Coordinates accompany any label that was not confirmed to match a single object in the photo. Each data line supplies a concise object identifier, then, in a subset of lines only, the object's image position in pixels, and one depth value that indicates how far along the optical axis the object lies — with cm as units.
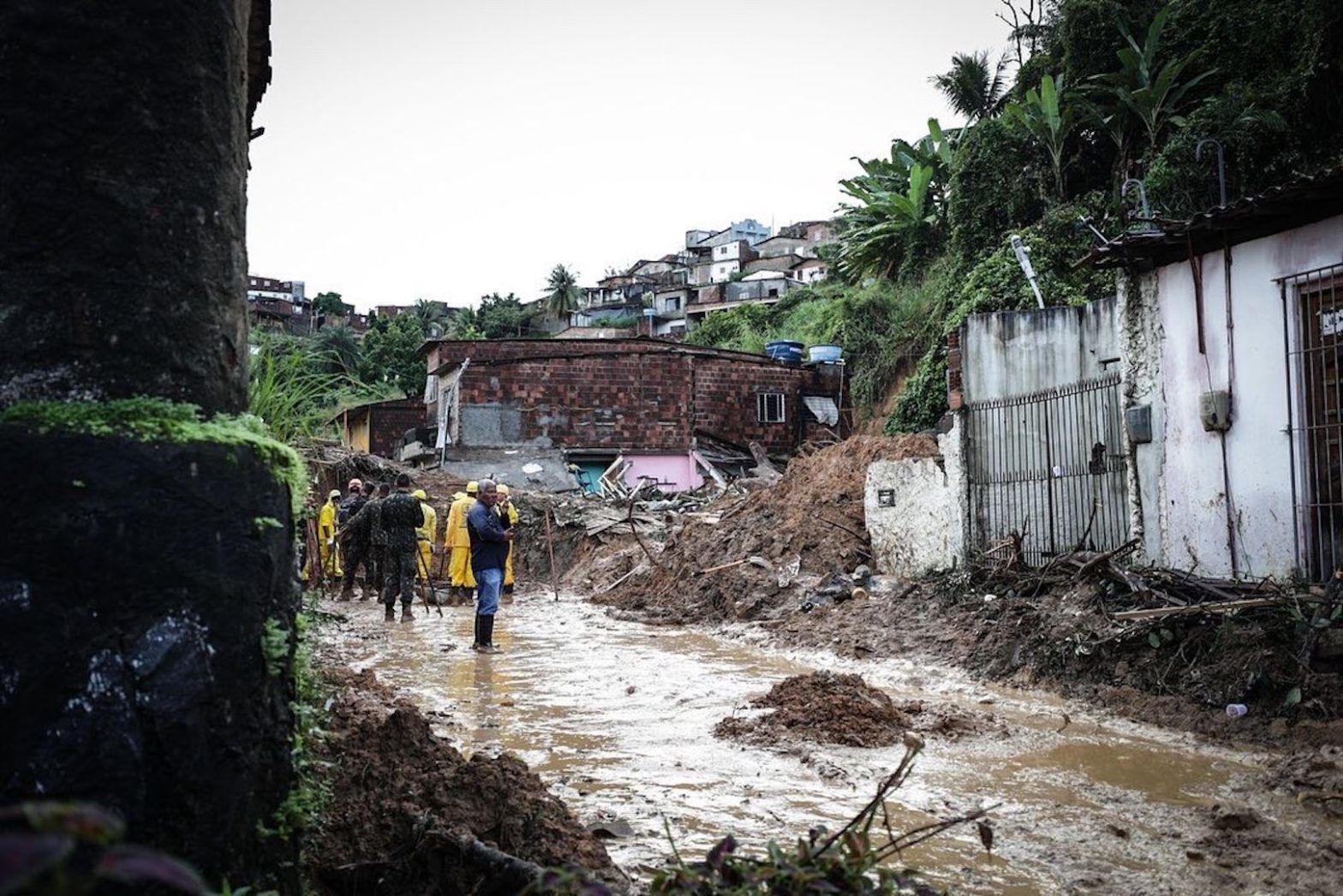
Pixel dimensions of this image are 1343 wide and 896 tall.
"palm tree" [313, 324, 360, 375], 5109
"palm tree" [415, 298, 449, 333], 6802
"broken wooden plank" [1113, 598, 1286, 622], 762
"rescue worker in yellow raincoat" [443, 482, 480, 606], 1706
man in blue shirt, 1149
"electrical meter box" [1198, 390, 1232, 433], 877
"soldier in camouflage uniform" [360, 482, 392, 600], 1599
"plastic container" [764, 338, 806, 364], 3591
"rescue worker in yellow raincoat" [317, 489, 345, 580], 1700
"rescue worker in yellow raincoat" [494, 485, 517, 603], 1316
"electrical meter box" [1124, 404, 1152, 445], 970
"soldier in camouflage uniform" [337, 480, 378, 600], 1633
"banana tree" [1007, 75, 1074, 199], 2470
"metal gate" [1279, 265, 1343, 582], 797
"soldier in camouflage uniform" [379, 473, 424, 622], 1465
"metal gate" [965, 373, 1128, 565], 1075
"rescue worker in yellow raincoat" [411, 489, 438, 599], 1736
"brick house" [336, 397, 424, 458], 4300
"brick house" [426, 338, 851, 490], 3359
